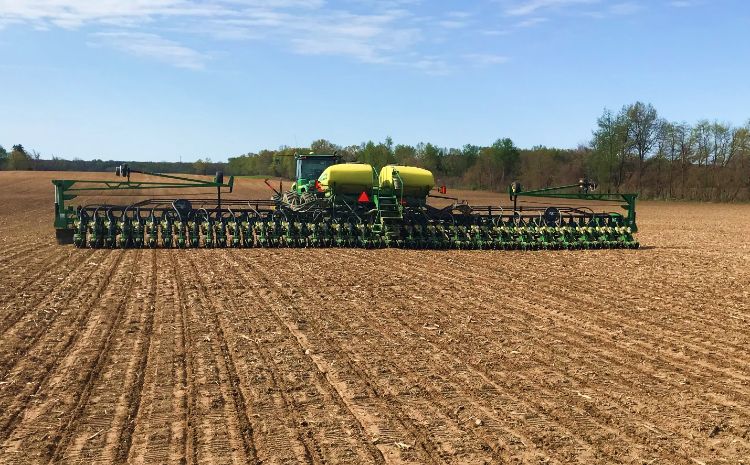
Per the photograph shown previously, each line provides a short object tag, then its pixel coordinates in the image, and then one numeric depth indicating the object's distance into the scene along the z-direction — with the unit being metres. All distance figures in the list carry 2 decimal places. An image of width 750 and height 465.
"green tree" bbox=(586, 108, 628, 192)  58.75
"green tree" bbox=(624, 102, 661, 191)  58.69
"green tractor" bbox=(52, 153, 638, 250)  16.06
